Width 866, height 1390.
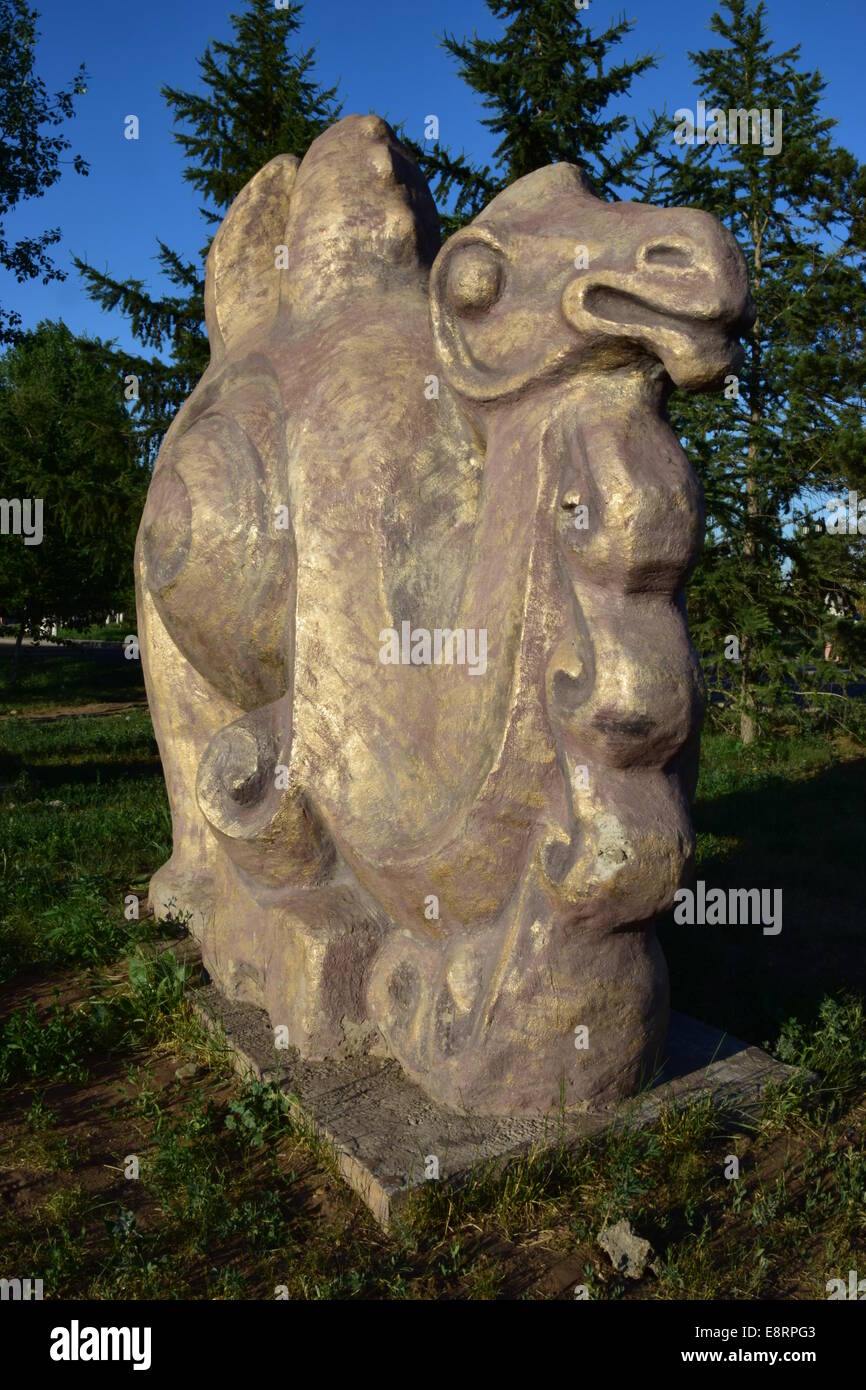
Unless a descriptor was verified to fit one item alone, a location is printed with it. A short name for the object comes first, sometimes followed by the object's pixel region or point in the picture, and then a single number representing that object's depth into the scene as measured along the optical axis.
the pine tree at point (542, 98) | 10.55
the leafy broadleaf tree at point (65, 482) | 11.75
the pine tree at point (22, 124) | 12.33
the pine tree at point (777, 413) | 11.38
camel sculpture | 2.97
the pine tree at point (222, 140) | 11.42
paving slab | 3.01
